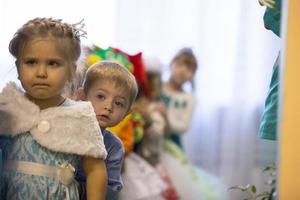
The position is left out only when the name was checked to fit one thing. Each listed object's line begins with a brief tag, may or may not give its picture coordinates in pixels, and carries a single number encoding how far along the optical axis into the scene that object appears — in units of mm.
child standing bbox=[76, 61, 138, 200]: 1844
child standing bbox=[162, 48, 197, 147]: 3754
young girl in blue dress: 1709
